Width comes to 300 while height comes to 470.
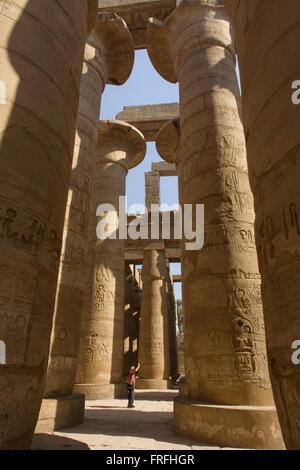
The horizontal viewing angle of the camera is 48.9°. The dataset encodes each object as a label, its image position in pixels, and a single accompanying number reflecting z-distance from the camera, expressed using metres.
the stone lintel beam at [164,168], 21.69
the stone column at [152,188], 20.45
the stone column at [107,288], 8.79
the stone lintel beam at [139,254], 17.94
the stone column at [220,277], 4.00
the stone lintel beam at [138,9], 12.04
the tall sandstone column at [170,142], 9.95
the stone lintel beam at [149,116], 17.17
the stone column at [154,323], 13.17
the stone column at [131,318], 16.98
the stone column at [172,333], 16.36
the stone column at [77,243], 4.93
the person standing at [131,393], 7.57
